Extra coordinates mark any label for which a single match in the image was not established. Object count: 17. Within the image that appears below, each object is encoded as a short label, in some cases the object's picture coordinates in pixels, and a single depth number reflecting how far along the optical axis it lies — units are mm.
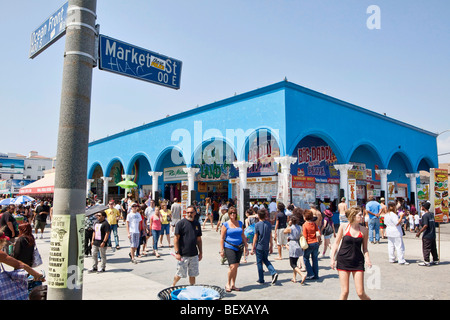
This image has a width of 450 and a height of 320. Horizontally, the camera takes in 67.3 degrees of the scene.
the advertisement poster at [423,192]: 23875
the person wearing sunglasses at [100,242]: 8344
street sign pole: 3062
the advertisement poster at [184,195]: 20784
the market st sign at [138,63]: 4047
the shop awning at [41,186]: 29773
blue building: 15883
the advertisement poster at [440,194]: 11126
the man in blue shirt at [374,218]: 12672
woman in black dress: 4879
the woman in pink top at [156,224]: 10857
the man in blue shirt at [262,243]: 7117
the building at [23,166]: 72375
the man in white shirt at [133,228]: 9453
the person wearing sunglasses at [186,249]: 6082
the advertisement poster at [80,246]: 3072
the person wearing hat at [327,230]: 9452
